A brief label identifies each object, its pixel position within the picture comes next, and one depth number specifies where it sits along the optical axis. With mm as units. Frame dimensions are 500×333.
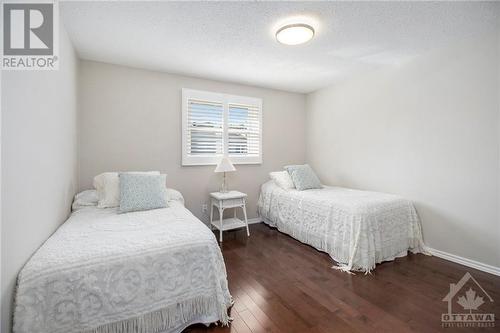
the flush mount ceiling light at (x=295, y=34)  2006
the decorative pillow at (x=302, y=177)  3361
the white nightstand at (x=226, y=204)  3049
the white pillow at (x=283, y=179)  3461
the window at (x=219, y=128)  3311
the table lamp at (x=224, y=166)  3199
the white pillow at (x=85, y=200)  2277
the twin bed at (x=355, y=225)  2266
